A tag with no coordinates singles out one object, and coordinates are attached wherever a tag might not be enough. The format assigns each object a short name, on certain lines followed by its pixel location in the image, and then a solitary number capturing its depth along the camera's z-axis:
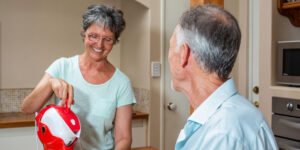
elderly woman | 1.73
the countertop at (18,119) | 2.56
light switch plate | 2.96
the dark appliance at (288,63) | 2.39
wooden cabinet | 2.44
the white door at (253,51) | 2.98
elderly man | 0.85
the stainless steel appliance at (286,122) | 2.34
